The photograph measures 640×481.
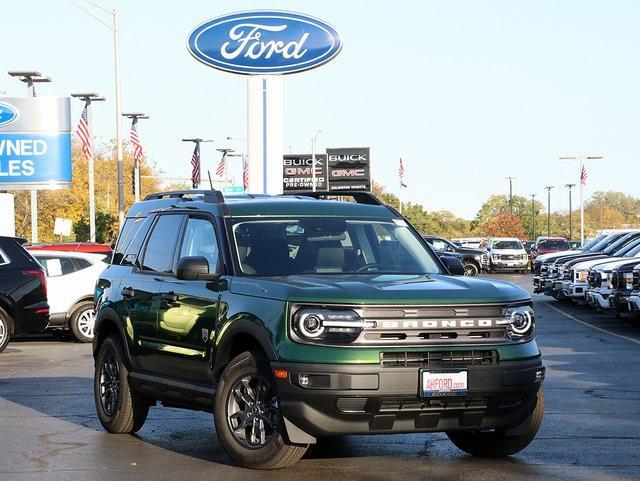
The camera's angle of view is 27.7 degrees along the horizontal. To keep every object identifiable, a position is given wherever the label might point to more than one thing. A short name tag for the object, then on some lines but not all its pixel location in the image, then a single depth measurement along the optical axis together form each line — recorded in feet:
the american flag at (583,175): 246.88
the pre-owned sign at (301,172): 234.38
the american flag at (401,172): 245.61
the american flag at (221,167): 242.58
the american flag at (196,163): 213.25
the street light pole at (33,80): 146.92
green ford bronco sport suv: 27.40
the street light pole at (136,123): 175.79
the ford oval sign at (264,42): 111.14
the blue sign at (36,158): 161.79
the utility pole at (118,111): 148.46
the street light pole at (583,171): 245.32
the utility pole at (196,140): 215.92
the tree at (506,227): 461.78
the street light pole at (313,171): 224.66
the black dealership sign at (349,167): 224.53
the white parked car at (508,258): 206.18
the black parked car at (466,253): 175.73
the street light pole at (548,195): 474.90
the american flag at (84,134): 158.71
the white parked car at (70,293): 73.56
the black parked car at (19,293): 66.41
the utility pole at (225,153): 249.02
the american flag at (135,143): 175.94
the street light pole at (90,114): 164.24
